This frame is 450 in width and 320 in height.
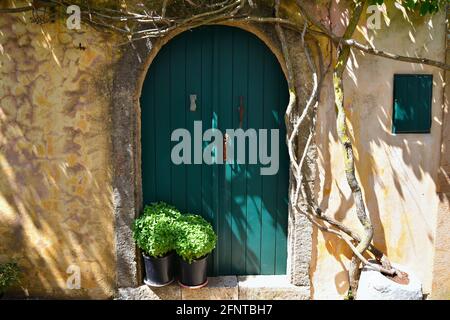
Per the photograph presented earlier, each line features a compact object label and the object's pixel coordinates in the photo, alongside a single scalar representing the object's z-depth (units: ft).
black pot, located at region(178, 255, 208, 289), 12.11
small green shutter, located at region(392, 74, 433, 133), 12.32
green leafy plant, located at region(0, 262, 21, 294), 11.69
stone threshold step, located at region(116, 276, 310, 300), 12.65
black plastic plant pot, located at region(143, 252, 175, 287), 12.15
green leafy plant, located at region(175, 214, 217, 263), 11.74
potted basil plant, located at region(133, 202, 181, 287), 11.75
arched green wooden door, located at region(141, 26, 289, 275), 12.45
